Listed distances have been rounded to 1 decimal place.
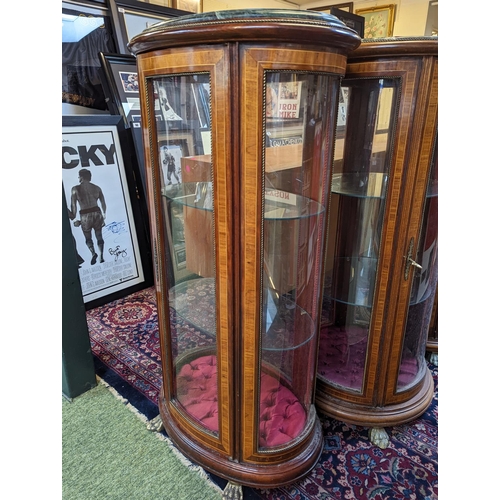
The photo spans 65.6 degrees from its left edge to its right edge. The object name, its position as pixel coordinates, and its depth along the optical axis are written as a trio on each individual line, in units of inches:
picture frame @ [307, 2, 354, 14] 164.7
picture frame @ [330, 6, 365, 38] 101.1
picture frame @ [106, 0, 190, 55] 84.8
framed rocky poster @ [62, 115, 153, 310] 75.5
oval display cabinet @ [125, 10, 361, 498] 29.5
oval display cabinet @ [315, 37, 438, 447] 39.7
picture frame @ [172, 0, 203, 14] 103.1
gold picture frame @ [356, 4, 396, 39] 157.9
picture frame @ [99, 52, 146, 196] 82.7
